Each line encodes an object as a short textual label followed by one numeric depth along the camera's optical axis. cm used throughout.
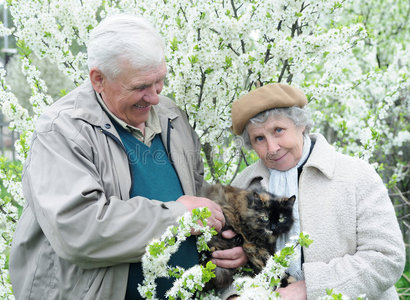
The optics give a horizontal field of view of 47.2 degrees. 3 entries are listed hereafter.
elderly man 253
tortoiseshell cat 312
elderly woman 281
